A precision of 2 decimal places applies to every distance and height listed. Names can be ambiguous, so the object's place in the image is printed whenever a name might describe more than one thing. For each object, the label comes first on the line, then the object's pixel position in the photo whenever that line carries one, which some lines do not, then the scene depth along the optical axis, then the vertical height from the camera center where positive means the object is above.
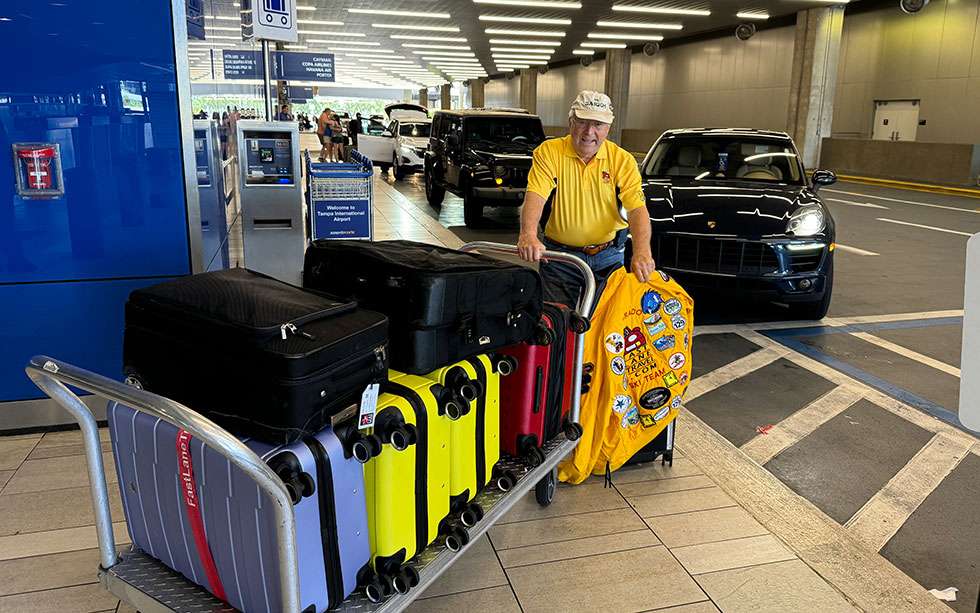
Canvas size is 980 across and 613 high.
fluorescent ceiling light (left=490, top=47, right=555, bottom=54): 34.11 +4.60
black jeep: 11.30 -0.15
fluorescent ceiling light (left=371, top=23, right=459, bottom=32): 26.56 +4.36
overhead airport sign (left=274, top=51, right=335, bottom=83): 15.07 +1.63
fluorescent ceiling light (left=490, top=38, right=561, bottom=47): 30.64 +4.51
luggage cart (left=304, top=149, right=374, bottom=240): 7.62 -0.56
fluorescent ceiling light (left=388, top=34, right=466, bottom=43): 29.77 +4.43
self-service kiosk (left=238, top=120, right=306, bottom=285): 6.34 -0.49
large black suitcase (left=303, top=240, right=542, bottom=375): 2.31 -0.51
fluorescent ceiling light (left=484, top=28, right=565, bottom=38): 27.46 +4.39
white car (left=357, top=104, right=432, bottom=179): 20.09 +0.08
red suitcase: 2.87 -0.98
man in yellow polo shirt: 3.46 -0.24
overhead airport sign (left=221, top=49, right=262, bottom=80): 7.02 +0.89
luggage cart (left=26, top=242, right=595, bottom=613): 1.70 -1.16
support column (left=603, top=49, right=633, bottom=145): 34.94 +3.36
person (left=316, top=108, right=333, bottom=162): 19.81 +0.26
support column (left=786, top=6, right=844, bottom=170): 22.69 +2.31
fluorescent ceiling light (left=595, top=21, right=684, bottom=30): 25.50 +4.40
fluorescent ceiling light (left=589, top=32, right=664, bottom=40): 28.73 +4.51
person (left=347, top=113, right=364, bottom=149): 28.09 +0.64
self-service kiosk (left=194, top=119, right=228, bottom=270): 4.30 -0.34
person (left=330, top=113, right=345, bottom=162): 19.97 +0.10
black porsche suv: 6.03 -0.76
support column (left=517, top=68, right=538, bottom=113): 44.84 +3.53
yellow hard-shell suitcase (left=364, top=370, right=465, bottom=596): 2.12 -1.01
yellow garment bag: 3.30 -1.03
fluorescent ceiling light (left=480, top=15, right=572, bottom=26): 23.75 +4.26
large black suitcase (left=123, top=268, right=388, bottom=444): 1.88 -0.58
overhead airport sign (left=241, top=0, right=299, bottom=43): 6.67 +1.15
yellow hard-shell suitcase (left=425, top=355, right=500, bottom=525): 2.42 -1.01
